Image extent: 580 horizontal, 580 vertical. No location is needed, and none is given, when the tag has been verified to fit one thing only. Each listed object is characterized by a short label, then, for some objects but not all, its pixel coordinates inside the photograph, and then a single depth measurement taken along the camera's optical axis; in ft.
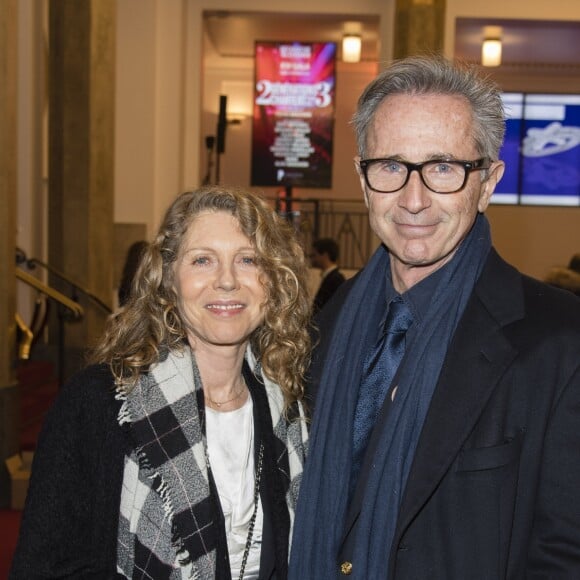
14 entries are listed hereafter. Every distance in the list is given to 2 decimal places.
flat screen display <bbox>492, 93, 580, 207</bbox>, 40.16
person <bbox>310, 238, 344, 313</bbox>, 28.18
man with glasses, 5.71
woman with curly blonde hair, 6.15
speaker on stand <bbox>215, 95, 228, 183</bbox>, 29.76
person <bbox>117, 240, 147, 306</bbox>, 20.35
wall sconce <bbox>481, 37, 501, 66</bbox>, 35.50
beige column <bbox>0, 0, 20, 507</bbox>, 16.79
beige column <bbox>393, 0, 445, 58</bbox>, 28.14
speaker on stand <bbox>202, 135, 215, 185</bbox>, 29.98
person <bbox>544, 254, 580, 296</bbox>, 17.42
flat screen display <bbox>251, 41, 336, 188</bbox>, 41.91
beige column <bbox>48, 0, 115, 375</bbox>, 26.66
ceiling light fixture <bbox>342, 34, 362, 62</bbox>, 38.17
